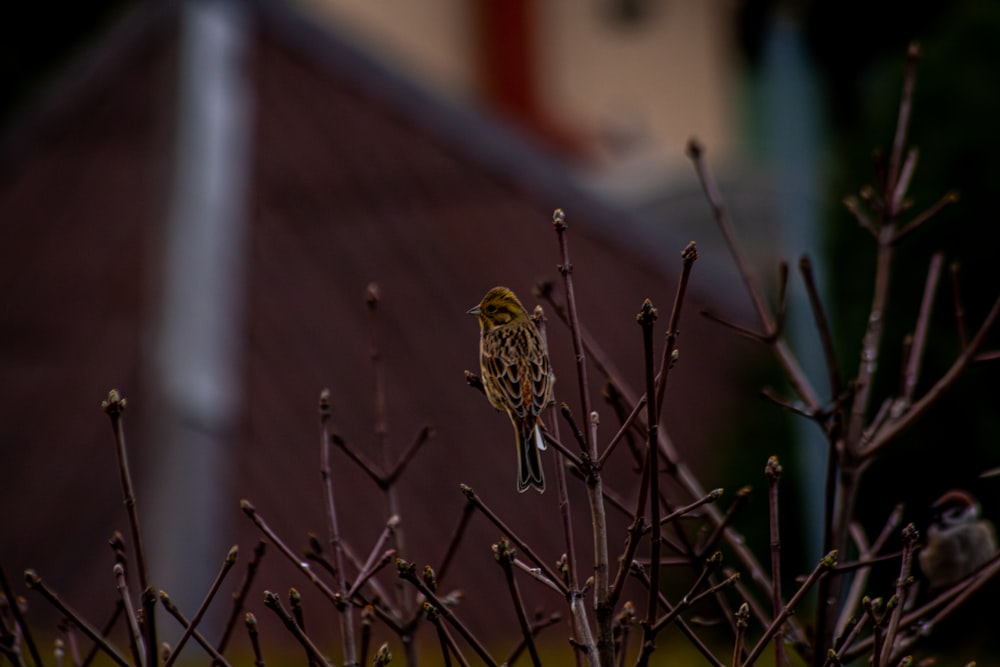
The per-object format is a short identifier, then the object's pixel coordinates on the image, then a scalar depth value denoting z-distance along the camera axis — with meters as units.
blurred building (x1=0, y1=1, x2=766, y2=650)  19.56
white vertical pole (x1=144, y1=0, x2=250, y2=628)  18.67
